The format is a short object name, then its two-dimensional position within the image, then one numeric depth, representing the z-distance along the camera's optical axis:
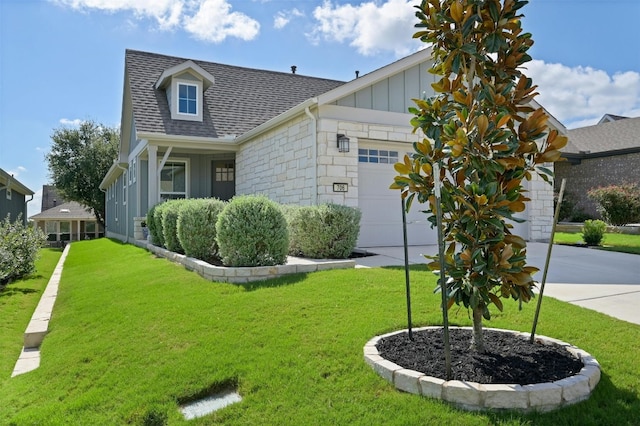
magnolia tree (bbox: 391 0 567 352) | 2.94
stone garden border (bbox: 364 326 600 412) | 2.61
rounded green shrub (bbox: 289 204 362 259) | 7.45
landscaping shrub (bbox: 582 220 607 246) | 9.88
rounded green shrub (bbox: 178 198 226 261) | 7.59
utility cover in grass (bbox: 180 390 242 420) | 2.96
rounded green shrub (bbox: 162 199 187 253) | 9.04
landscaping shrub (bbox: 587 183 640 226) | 14.23
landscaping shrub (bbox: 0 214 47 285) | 9.09
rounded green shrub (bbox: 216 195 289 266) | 6.29
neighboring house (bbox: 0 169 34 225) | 18.28
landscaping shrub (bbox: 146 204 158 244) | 10.96
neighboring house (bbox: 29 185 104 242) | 34.56
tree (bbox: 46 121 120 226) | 28.31
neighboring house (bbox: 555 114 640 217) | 17.25
